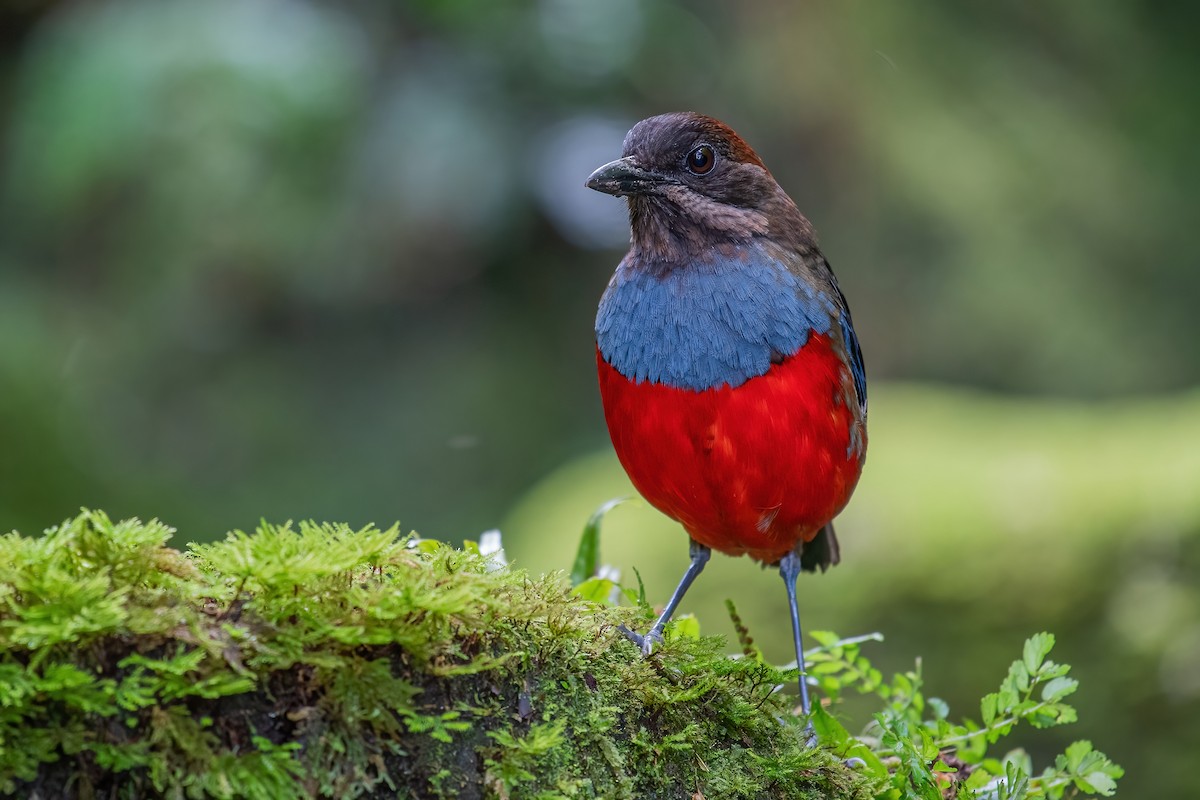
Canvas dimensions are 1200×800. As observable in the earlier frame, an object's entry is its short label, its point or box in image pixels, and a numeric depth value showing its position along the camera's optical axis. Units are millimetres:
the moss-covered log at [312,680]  3350
